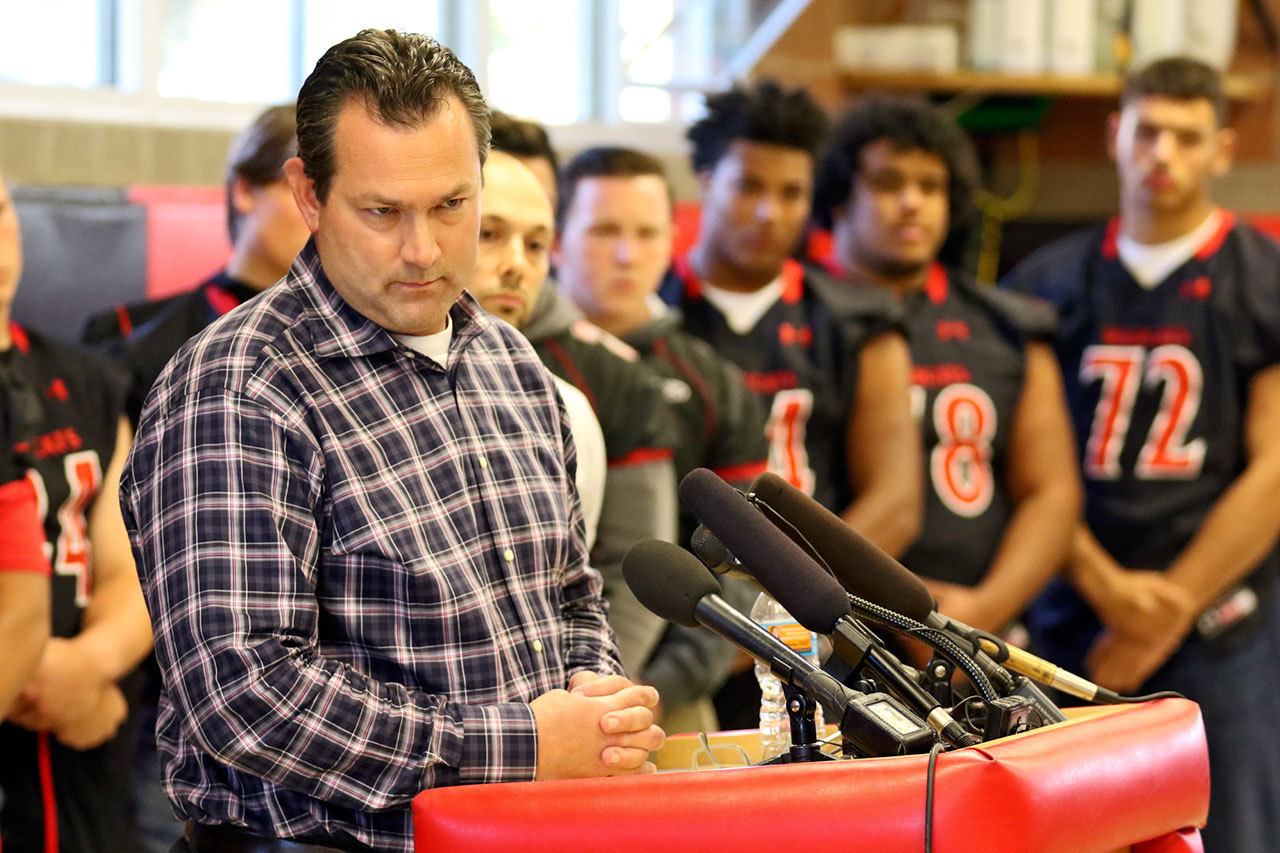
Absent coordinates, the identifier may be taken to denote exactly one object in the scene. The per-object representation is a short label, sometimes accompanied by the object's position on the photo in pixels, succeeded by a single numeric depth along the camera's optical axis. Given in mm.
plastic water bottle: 4024
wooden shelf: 6800
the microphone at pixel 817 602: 3257
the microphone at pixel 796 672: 3112
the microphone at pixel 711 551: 3522
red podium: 2918
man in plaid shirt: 3635
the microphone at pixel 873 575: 3675
